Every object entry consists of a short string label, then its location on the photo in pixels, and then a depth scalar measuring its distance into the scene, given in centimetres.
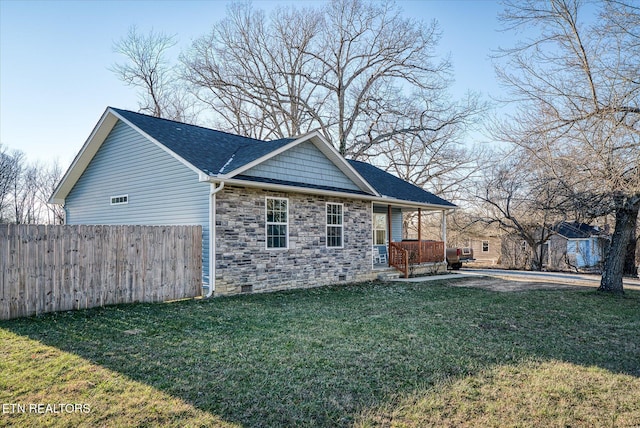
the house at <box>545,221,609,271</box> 2528
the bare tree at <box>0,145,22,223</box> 2689
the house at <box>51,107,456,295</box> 977
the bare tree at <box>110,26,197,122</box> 2558
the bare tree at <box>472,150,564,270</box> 2092
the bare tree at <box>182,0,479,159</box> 2478
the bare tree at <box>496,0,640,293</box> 795
